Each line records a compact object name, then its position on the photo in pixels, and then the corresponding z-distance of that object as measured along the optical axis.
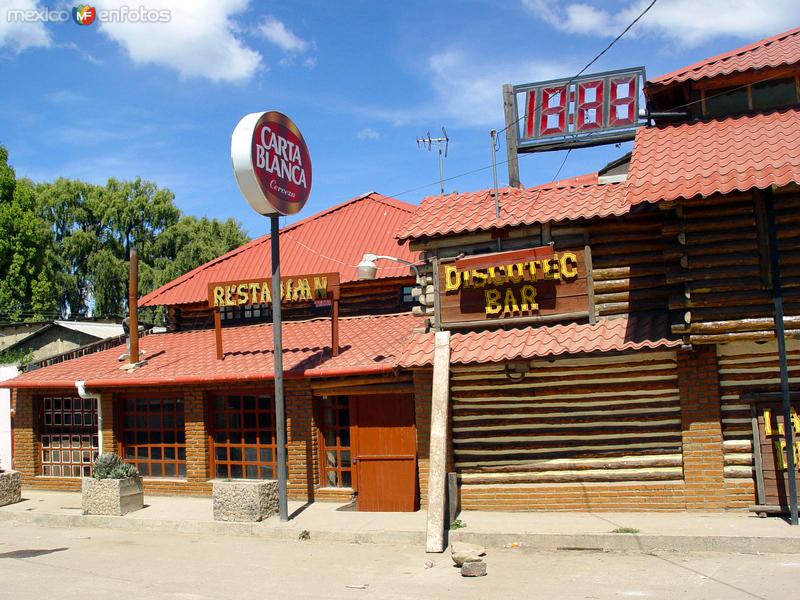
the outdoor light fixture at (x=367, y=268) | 13.15
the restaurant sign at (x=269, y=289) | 15.19
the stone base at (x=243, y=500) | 12.38
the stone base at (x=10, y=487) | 14.99
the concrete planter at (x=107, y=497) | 13.45
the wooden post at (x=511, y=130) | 16.95
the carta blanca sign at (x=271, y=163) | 12.86
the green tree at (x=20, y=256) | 36.94
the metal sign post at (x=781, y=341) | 10.03
